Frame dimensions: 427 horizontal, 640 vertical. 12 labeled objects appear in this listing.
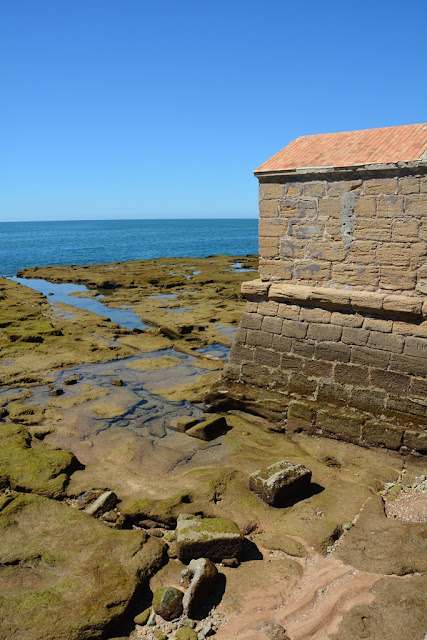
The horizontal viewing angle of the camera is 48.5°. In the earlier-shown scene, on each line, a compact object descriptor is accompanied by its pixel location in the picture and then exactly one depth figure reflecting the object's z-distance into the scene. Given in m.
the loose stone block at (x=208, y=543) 5.18
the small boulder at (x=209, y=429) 8.48
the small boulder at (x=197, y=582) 4.52
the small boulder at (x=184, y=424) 8.94
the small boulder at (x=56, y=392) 11.07
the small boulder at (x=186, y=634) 4.25
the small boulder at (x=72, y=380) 11.76
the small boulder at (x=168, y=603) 4.48
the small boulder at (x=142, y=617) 4.46
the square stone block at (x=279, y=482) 6.23
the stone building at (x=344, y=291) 6.88
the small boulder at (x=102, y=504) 6.14
